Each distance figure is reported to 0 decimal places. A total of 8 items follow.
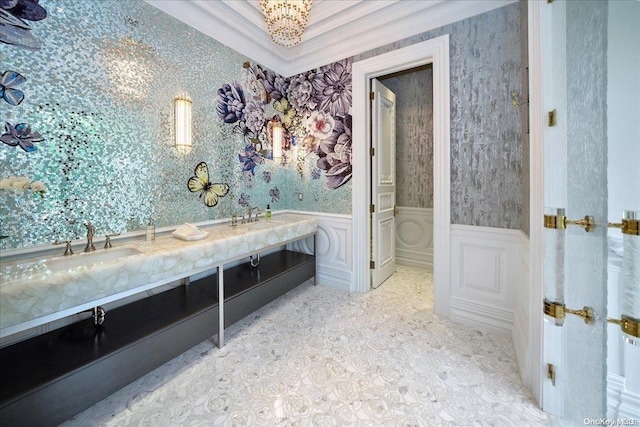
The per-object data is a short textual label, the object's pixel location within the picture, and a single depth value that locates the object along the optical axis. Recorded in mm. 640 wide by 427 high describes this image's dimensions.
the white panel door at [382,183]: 2891
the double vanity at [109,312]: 1066
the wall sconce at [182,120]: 2049
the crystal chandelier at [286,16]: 1788
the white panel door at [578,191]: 916
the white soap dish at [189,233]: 1838
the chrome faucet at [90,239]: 1569
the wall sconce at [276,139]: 3057
